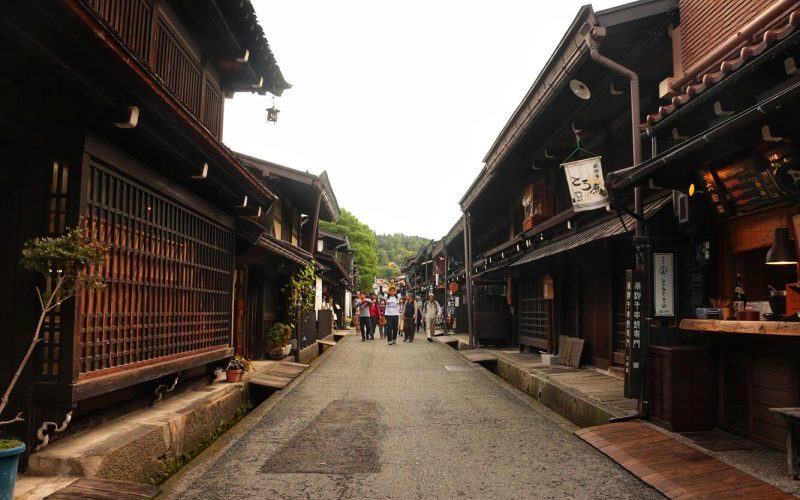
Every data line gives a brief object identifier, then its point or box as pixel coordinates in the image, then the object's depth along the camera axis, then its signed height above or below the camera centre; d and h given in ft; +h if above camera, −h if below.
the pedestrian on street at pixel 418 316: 134.26 -5.41
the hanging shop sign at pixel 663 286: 28.22 +0.57
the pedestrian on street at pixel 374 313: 99.04 -3.79
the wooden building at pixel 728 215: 19.95 +3.56
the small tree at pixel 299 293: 57.21 -0.16
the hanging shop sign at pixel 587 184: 35.68 +7.10
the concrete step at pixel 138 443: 17.28 -5.49
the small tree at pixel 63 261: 15.67 +0.76
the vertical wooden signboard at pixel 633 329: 27.84 -1.60
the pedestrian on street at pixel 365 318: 94.66 -4.27
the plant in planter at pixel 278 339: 53.21 -4.52
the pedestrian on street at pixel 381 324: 109.11 -6.12
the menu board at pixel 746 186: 21.50 +4.46
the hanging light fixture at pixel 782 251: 20.35 +1.76
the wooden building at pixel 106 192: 15.40 +3.56
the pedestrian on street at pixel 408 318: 92.67 -4.08
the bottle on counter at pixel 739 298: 22.98 +0.03
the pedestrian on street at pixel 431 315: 96.12 -3.73
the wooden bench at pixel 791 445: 18.07 -4.67
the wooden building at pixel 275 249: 45.83 +3.30
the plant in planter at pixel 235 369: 35.70 -5.02
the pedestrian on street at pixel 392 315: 86.52 -3.40
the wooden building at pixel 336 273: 106.49 +3.98
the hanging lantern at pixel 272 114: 47.99 +15.06
